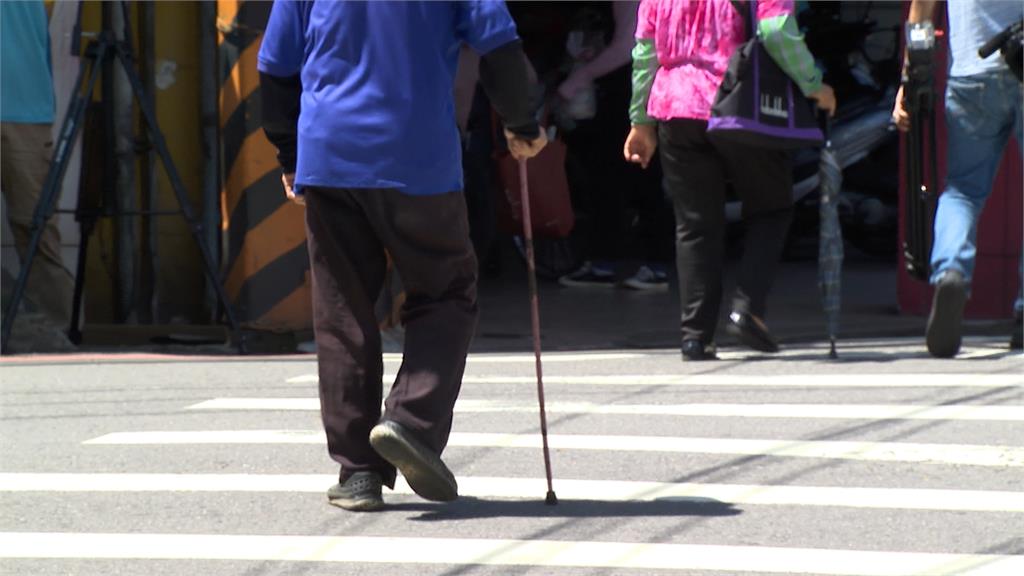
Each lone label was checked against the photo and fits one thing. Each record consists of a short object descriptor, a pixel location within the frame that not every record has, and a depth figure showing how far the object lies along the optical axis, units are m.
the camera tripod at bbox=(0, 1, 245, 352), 19.58
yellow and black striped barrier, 20.33
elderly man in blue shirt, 11.09
